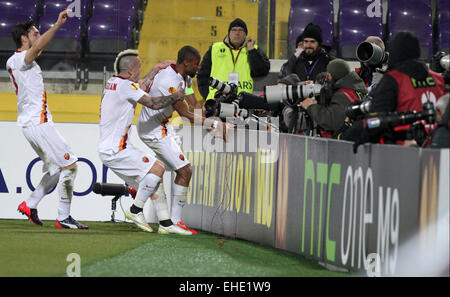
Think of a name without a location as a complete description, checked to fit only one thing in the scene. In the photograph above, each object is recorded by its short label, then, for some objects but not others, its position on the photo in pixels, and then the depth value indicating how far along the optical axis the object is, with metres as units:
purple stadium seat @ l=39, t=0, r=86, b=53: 26.27
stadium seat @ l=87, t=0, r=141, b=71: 26.05
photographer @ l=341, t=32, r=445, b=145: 12.16
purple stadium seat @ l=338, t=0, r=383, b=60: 26.73
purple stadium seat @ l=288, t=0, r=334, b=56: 26.61
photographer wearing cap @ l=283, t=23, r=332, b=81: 17.55
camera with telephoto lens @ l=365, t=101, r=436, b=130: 11.48
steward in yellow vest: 20.86
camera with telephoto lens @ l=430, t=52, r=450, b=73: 14.93
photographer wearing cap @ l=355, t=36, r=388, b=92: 15.73
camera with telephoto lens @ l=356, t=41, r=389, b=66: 15.67
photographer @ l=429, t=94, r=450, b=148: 10.77
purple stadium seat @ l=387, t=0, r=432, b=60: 27.00
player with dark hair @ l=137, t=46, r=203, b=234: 17.45
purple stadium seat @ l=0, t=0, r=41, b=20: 27.34
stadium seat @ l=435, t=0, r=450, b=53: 26.86
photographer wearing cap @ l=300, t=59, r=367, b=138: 14.73
